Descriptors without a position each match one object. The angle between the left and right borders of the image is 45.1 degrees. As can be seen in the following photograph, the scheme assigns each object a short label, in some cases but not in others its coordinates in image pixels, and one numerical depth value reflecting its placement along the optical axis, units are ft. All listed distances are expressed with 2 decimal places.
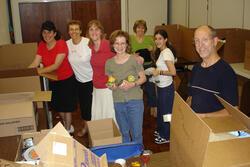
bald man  5.93
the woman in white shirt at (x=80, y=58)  10.35
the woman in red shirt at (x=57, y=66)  10.24
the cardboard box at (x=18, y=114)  6.83
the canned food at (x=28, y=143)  5.75
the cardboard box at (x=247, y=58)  10.62
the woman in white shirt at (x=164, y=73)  10.19
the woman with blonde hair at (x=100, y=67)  9.55
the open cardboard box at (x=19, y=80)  8.75
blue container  6.36
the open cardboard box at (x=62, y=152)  3.80
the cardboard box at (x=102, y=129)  9.19
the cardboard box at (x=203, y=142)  4.05
